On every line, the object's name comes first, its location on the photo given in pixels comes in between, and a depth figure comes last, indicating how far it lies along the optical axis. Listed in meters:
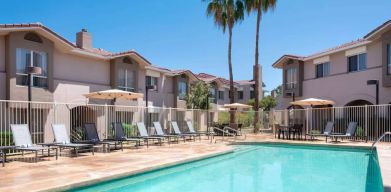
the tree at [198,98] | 31.44
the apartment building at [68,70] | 17.50
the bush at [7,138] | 13.59
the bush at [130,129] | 19.25
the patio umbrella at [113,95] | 17.25
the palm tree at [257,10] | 27.20
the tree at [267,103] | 51.34
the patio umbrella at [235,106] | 27.31
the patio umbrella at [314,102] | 22.52
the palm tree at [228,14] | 28.70
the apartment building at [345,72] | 21.89
